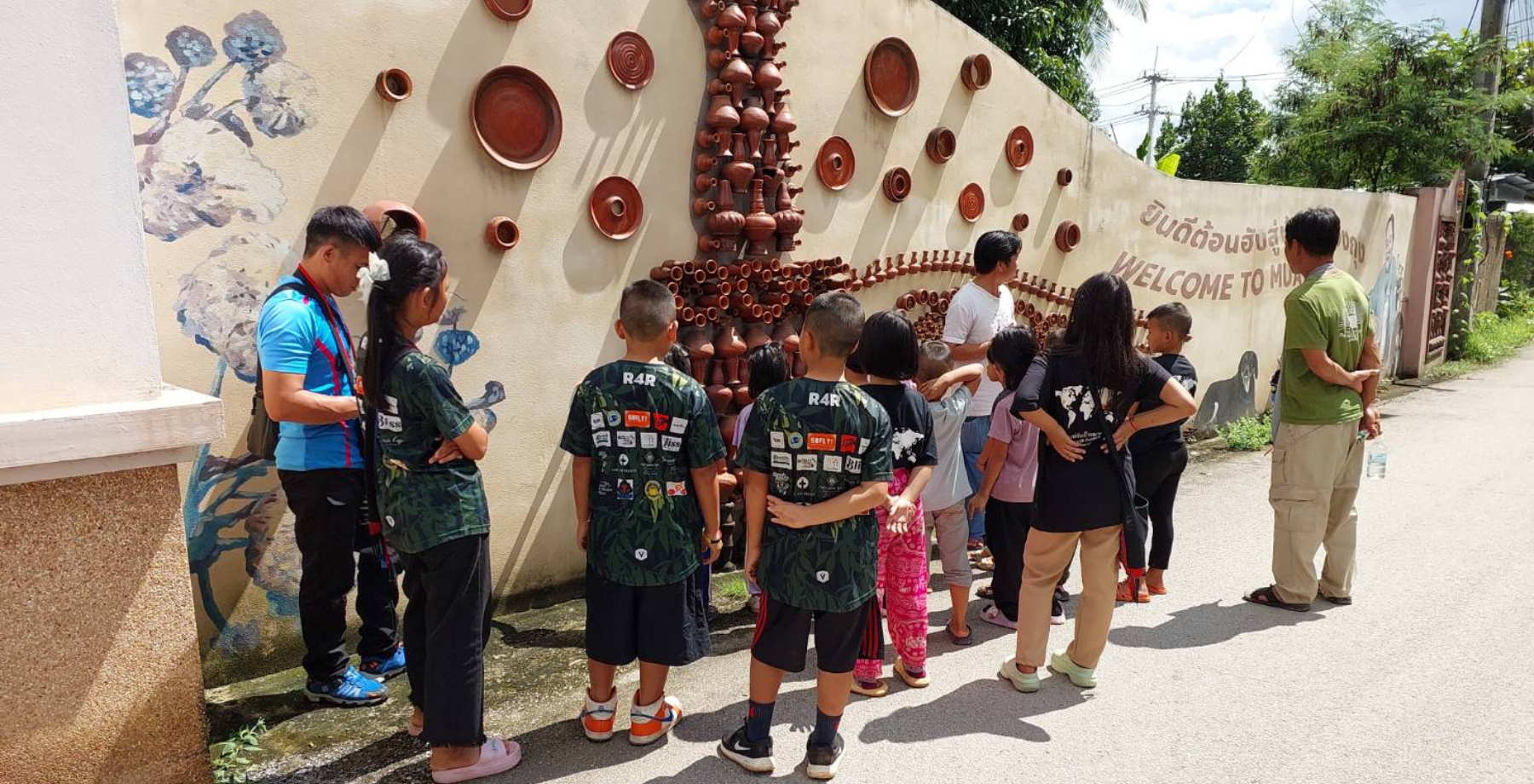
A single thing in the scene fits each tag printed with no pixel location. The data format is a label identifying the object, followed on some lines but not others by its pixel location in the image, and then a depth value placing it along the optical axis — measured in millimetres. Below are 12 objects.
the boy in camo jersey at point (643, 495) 2742
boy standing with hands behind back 2625
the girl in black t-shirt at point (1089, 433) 3109
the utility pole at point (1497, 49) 11125
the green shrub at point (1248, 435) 7352
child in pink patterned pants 2938
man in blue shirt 2789
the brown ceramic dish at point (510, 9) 3658
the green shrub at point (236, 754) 2719
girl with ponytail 2502
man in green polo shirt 3953
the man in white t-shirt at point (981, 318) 4148
